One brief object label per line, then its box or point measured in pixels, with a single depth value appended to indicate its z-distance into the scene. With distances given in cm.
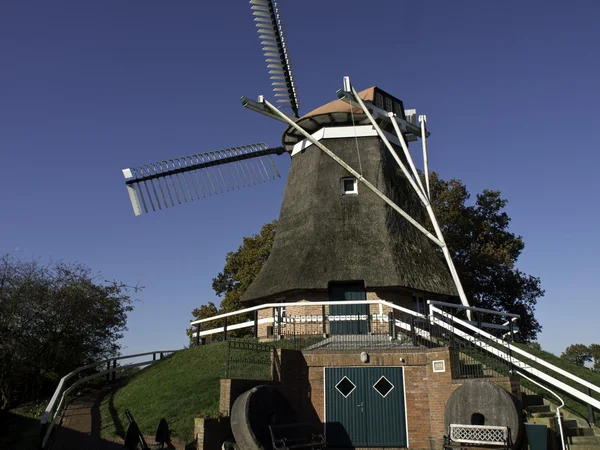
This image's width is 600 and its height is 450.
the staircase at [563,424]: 1060
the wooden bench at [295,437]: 1055
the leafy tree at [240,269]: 2906
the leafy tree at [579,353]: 6775
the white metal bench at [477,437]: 990
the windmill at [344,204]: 1647
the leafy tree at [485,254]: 2631
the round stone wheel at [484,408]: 1000
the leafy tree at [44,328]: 1616
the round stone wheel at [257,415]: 1023
